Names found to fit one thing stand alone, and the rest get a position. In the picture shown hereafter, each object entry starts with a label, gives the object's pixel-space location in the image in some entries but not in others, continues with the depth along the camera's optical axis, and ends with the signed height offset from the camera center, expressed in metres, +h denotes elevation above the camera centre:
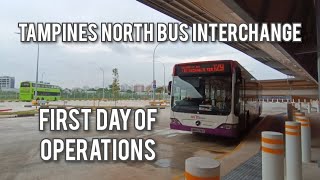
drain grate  5.60 -1.71
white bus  9.80 -0.11
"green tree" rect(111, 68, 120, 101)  46.69 +1.92
